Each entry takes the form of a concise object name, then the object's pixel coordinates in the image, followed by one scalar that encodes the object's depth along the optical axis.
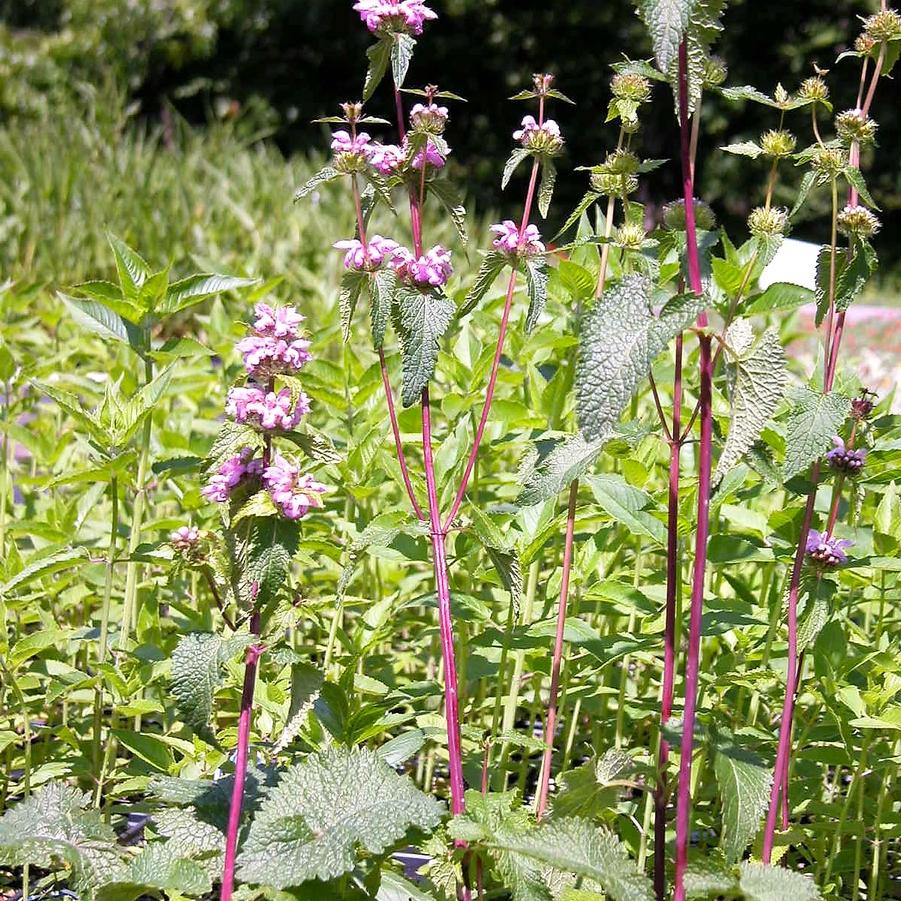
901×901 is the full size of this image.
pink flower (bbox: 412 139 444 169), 1.34
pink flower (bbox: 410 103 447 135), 1.33
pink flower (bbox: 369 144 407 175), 1.37
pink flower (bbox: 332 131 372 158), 1.38
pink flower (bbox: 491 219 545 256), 1.43
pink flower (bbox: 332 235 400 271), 1.37
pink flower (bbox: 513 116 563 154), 1.47
